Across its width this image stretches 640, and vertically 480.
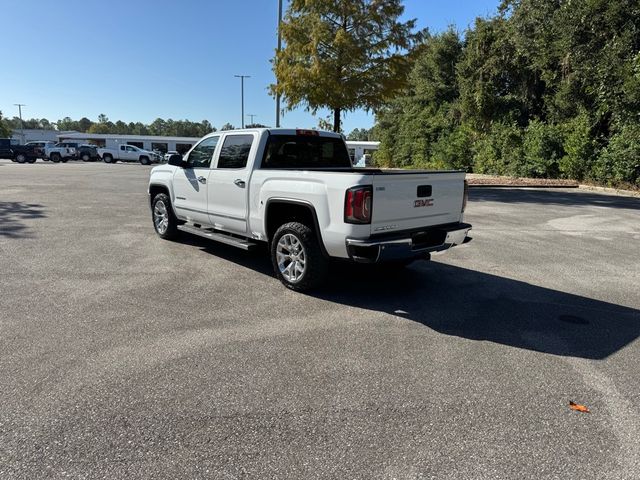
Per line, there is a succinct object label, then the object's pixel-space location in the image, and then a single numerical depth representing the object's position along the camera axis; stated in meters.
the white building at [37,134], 111.61
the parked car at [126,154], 45.98
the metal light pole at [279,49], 18.80
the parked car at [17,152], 38.22
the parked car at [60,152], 42.59
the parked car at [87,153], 47.50
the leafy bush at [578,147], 19.98
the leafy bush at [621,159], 17.70
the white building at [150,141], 81.56
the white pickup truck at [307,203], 4.77
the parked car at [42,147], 41.09
